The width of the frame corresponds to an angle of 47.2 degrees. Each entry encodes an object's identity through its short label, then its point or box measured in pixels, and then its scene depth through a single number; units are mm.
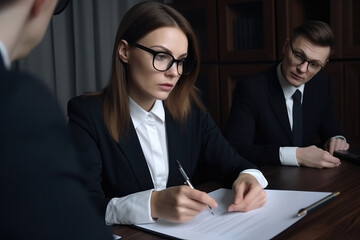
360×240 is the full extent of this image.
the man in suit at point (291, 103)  2096
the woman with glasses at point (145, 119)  1446
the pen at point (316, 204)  1085
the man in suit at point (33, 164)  398
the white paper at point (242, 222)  985
